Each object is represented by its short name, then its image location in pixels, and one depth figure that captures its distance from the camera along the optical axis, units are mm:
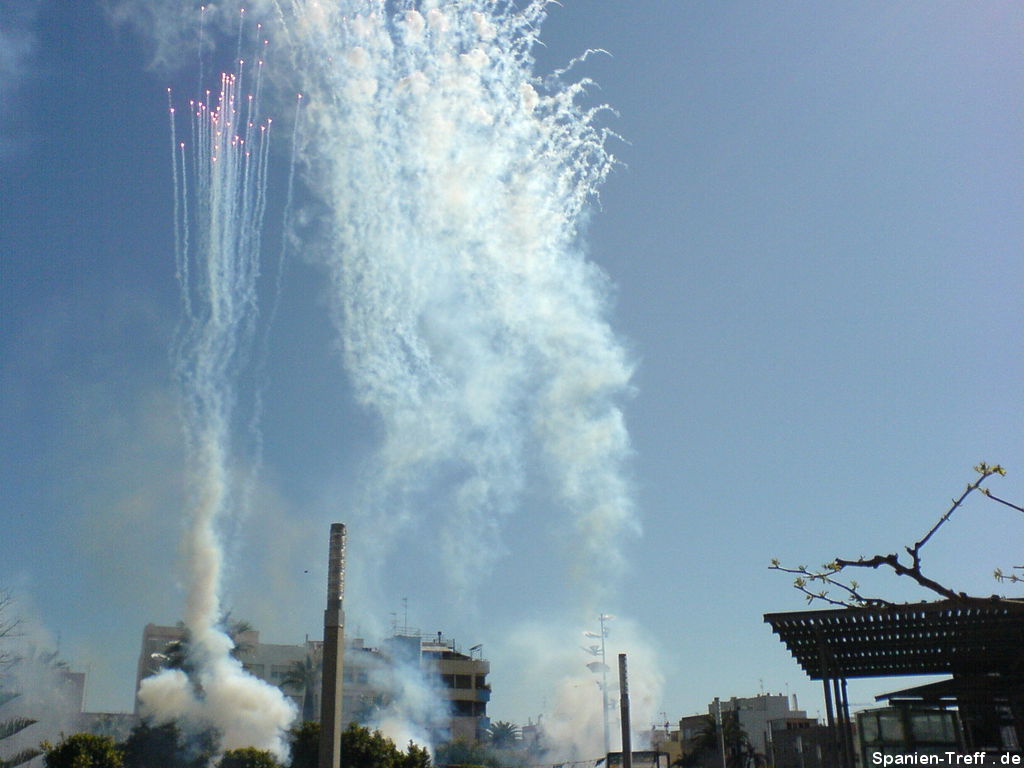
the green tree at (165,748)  51188
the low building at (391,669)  68500
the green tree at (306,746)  43688
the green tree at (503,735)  79000
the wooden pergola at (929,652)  17844
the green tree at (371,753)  42781
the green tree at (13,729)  46488
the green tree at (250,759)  44250
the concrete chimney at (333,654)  33906
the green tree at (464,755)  64750
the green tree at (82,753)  36625
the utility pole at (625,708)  39062
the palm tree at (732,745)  64812
